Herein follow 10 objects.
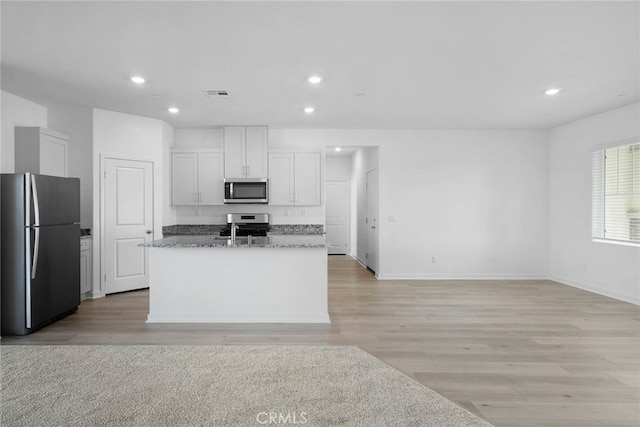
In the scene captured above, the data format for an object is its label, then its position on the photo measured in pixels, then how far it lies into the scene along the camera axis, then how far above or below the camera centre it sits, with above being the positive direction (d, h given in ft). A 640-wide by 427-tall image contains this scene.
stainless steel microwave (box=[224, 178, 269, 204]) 19.71 +1.17
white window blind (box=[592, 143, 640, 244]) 15.96 +0.88
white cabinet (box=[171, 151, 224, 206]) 19.86 +1.95
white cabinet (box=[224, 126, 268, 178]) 19.83 +3.41
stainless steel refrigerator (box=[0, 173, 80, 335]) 11.66 -1.34
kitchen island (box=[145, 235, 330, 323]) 12.94 -2.63
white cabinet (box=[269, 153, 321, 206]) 20.22 +1.87
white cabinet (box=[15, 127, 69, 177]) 14.55 +2.54
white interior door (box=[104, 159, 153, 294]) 16.93 -0.45
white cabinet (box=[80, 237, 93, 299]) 15.85 -2.47
